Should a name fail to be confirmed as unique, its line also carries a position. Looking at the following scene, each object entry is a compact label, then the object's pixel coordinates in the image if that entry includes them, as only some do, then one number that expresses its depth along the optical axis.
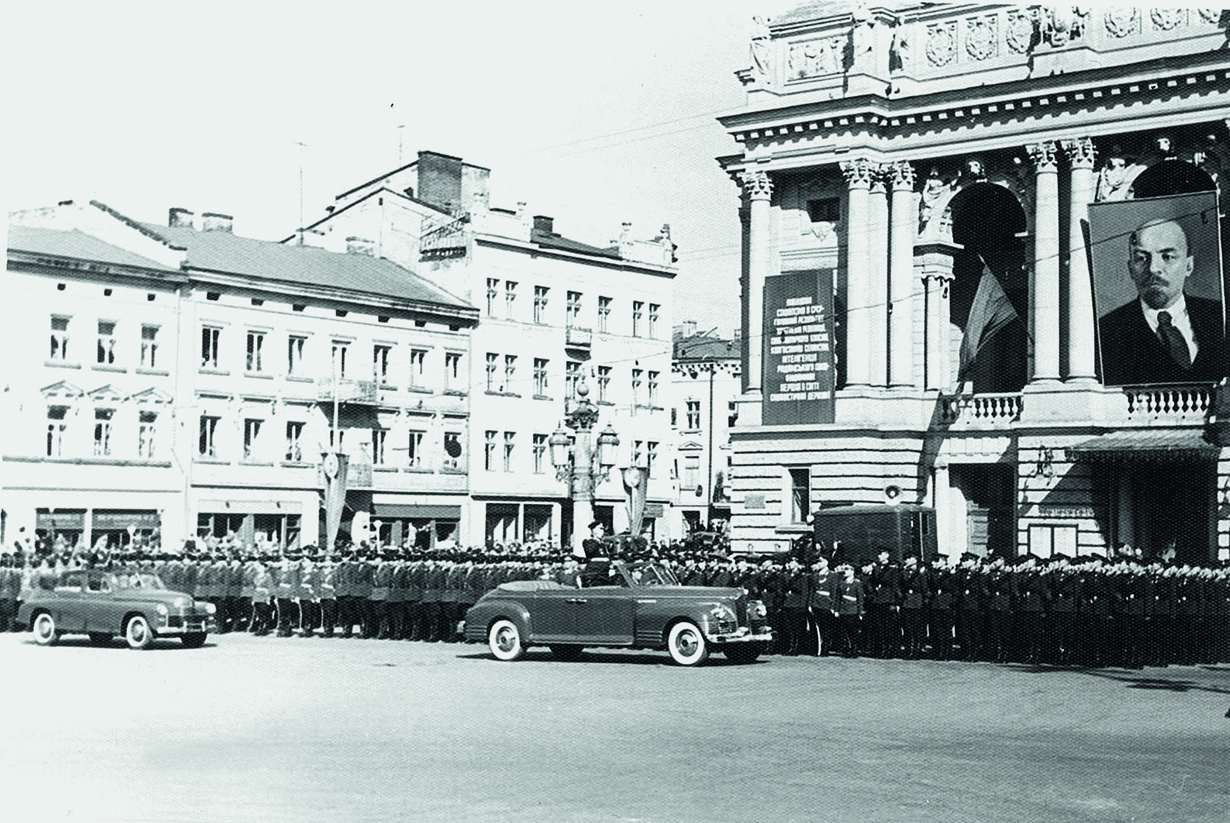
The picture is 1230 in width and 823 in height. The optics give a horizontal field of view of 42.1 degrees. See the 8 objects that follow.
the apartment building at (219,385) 52.16
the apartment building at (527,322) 67.06
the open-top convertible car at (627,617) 23.64
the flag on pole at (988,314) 42.16
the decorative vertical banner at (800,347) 43.38
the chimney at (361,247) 68.50
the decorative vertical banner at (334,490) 41.80
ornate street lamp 37.12
